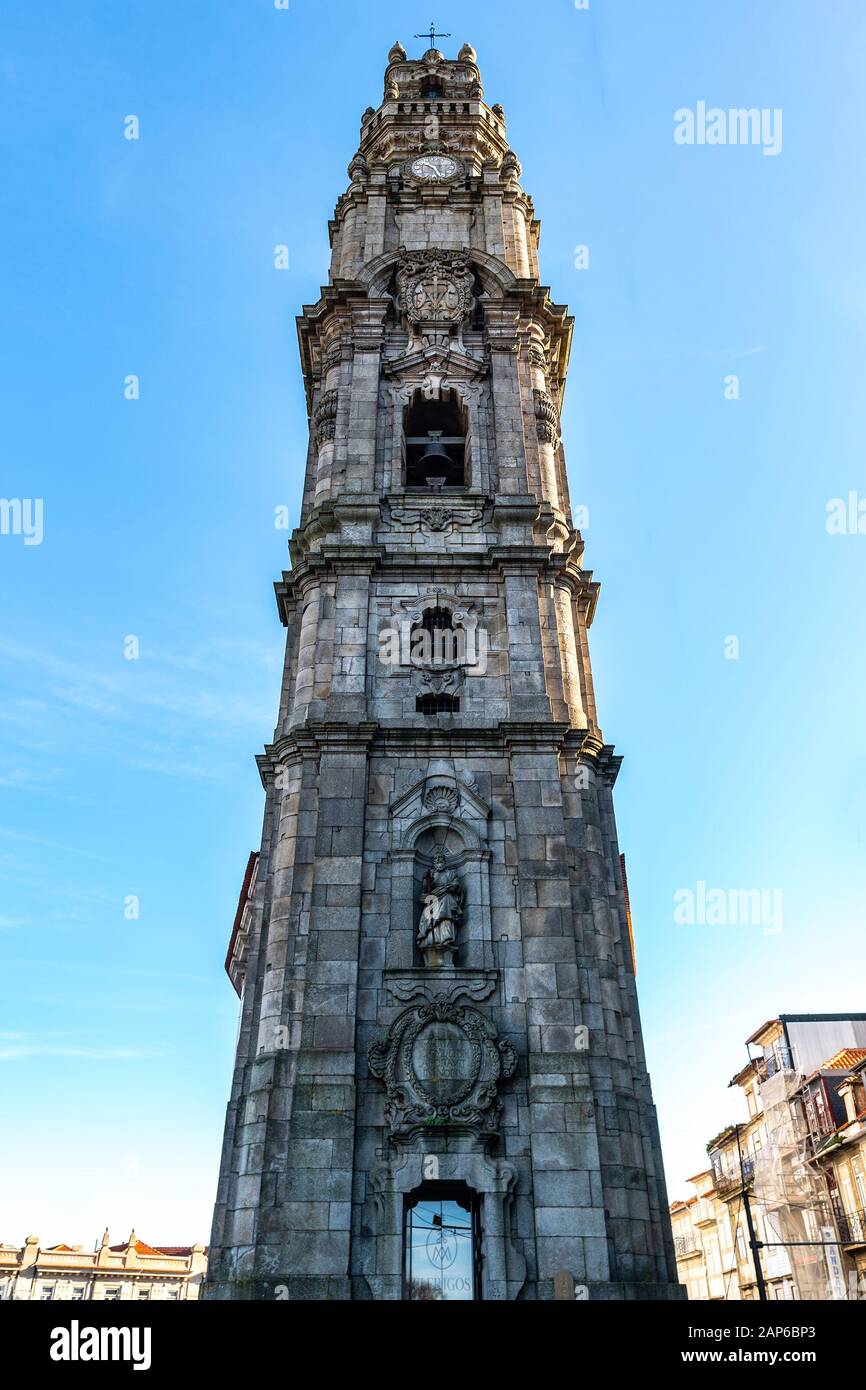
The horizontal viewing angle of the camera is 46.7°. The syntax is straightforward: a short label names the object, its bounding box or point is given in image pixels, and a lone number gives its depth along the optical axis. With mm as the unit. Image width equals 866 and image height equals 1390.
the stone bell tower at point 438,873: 17203
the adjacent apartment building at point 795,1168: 40281
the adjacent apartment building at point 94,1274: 68375
